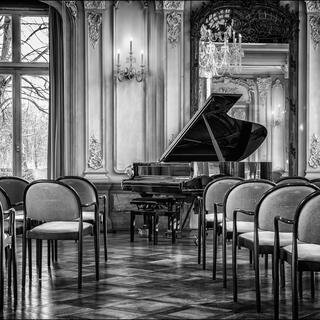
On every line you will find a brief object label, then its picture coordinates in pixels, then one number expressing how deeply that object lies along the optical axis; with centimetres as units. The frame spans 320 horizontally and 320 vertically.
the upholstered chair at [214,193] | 577
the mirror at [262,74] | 903
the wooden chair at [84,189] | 604
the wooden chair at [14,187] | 625
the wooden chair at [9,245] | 420
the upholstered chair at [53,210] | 504
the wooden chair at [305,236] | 373
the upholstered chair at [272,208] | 426
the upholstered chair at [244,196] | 492
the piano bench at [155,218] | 767
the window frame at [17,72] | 964
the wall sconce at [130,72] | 898
